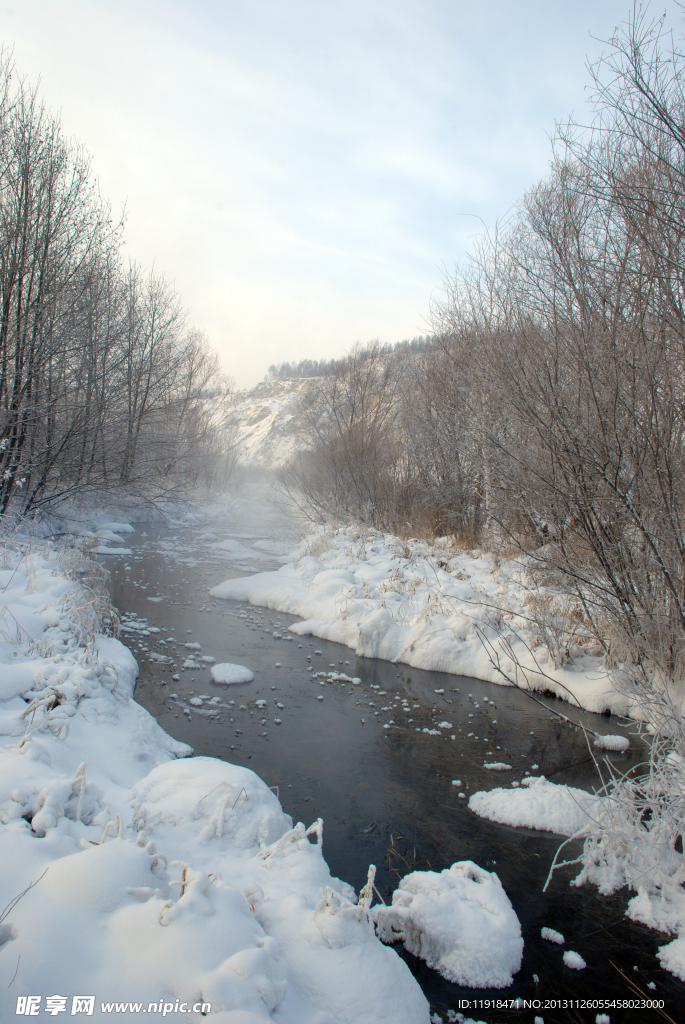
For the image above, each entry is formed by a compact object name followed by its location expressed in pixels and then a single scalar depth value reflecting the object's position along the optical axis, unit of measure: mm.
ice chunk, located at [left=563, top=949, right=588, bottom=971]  3184
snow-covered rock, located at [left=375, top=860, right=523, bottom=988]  3134
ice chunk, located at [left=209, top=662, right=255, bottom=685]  7062
